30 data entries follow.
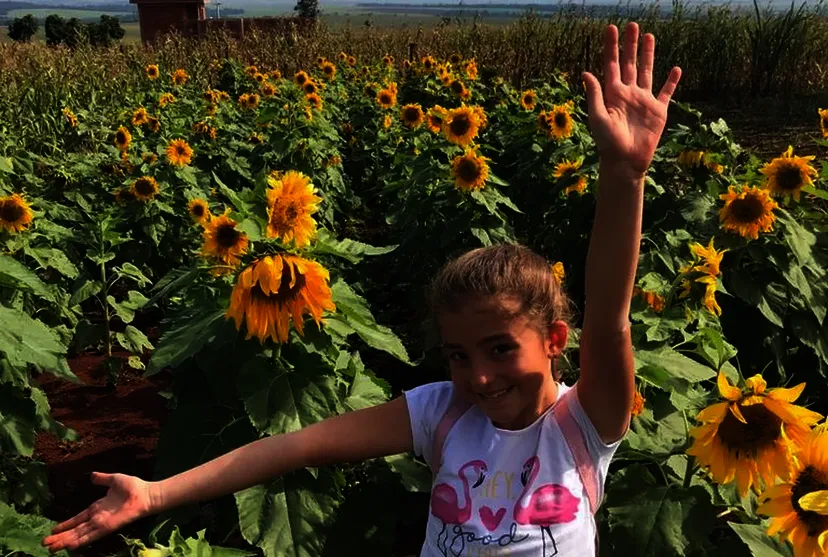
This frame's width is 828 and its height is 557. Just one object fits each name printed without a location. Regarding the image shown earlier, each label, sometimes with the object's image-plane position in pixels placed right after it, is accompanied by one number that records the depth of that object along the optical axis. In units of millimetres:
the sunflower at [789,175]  3531
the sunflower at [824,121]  4371
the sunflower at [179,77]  9844
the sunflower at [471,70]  9273
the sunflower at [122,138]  6199
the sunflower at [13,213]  3799
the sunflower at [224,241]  2713
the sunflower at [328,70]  9445
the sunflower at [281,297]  2084
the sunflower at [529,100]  6938
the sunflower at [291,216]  2416
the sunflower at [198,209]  4172
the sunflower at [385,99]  7812
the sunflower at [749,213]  3238
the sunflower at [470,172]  4684
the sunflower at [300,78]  7848
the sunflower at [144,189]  5316
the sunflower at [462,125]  5492
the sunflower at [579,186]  4846
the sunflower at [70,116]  8391
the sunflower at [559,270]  2855
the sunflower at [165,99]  8359
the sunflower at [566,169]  4945
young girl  1514
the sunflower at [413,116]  6691
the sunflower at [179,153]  5785
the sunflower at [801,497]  1529
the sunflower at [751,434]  1636
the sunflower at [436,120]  6176
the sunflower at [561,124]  5641
